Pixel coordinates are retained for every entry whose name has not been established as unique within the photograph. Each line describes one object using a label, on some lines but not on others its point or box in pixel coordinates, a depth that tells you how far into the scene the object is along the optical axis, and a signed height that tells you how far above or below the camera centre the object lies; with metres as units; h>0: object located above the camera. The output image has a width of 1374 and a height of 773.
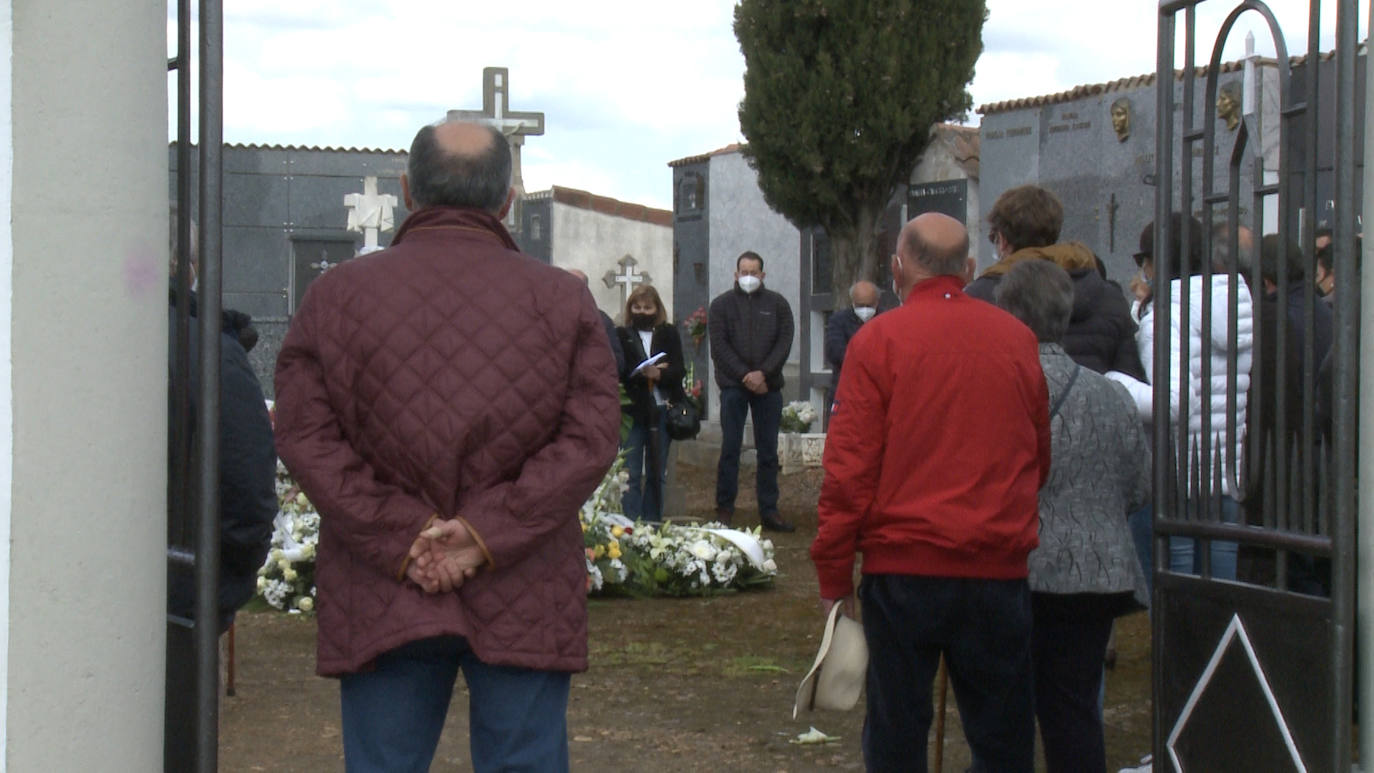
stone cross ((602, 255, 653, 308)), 21.96 +1.16
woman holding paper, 11.51 -0.10
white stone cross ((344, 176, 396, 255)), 17.83 +1.57
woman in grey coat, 4.50 -0.39
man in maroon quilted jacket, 3.30 -0.18
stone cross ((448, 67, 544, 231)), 21.09 +3.05
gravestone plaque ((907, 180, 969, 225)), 19.23 +1.90
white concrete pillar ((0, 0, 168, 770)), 3.04 +0.01
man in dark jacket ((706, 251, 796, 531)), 12.27 +0.06
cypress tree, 19.45 +3.04
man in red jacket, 4.13 -0.29
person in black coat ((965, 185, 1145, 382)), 5.54 +0.31
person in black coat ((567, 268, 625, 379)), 10.40 +0.13
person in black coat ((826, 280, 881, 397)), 11.73 +0.35
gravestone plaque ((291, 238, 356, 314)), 17.64 +1.13
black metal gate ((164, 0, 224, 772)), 3.30 -0.15
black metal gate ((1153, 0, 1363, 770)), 3.43 -0.26
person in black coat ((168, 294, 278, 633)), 4.25 -0.24
